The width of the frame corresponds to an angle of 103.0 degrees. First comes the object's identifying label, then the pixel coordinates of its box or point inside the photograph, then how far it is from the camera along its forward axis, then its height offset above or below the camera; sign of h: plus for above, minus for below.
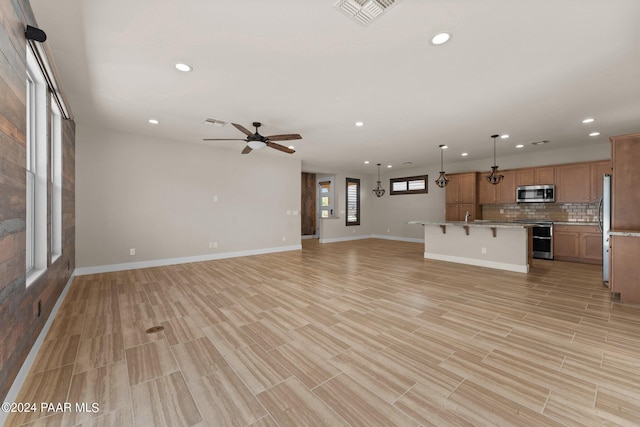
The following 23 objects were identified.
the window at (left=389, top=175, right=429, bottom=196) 9.23 +1.05
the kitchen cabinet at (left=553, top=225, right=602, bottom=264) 5.49 -0.71
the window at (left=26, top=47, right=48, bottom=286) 2.51 +0.39
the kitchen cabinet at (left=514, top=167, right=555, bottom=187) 6.27 +0.91
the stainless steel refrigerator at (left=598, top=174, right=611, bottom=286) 3.88 -0.13
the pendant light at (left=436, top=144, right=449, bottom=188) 6.07 +0.78
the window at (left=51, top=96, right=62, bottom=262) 3.29 +0.42
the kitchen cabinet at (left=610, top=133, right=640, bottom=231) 3.40 +0.41
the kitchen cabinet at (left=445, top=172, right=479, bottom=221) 7.46 +0.47
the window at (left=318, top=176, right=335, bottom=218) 10.16 +0.59
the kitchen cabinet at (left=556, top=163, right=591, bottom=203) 5.77 +0.67
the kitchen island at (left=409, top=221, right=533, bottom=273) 4.89 -0.69
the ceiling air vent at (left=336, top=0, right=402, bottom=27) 1.85 +1.52
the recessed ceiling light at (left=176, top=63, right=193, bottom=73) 2.67 +1.55
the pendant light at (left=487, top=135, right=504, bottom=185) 5.44 +0.75
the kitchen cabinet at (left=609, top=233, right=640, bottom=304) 3.18 -0.72
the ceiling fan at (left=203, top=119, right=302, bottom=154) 4.11 +1.21
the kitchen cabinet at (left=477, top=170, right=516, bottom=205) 6.84 +0.62
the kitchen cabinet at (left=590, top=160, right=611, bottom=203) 5.53 +0.80
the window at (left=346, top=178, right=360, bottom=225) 10.27 +0.45
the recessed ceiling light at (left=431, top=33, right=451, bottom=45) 2.20 +1.53
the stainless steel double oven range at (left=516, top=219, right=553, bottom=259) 6.00 -0.66
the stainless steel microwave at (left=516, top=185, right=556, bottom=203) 6.19 +0.46
